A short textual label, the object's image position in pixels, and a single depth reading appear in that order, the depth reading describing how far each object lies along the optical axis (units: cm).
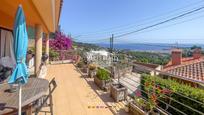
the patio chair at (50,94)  174
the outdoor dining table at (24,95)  127
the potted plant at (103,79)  314
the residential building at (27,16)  206
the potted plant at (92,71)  412
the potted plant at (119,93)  256
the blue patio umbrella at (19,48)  124
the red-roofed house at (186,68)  579
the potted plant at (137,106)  200
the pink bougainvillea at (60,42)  808
